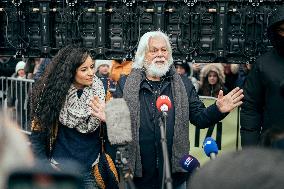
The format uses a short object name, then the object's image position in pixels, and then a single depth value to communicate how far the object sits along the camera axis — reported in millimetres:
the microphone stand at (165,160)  2993
